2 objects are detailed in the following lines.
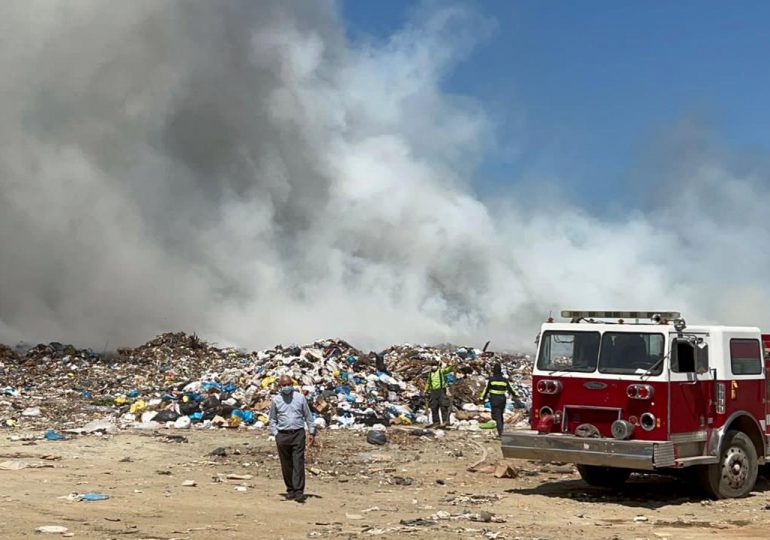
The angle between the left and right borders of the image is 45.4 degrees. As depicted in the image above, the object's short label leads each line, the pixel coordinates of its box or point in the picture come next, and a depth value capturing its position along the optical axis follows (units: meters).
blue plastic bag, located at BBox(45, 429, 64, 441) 16.70
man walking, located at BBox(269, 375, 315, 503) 11.44
